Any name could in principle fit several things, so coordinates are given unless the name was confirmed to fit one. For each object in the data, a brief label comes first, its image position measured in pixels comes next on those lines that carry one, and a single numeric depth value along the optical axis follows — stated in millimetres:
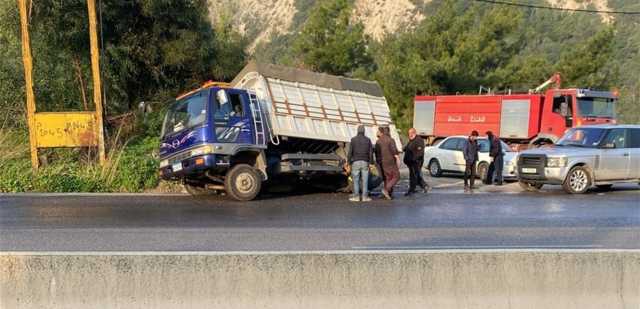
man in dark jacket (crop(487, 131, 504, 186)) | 18188
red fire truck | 24656
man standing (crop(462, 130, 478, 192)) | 17125
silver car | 16031
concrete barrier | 4773
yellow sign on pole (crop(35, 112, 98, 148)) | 16156
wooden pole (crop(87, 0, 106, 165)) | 16266
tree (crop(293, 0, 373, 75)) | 36750
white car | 19688
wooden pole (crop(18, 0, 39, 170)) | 15922
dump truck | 13234
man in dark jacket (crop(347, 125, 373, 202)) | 13625
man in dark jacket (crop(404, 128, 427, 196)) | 15703
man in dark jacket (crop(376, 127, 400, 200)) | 14273
